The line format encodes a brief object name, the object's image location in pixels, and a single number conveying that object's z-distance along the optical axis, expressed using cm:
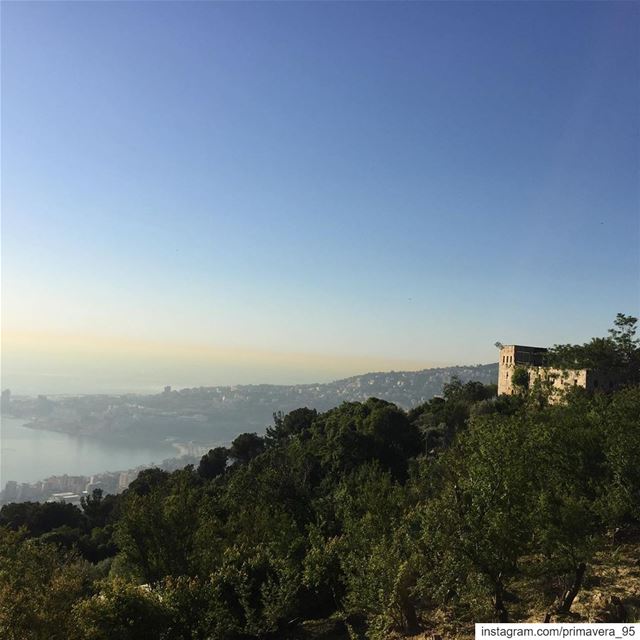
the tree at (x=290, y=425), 6406
